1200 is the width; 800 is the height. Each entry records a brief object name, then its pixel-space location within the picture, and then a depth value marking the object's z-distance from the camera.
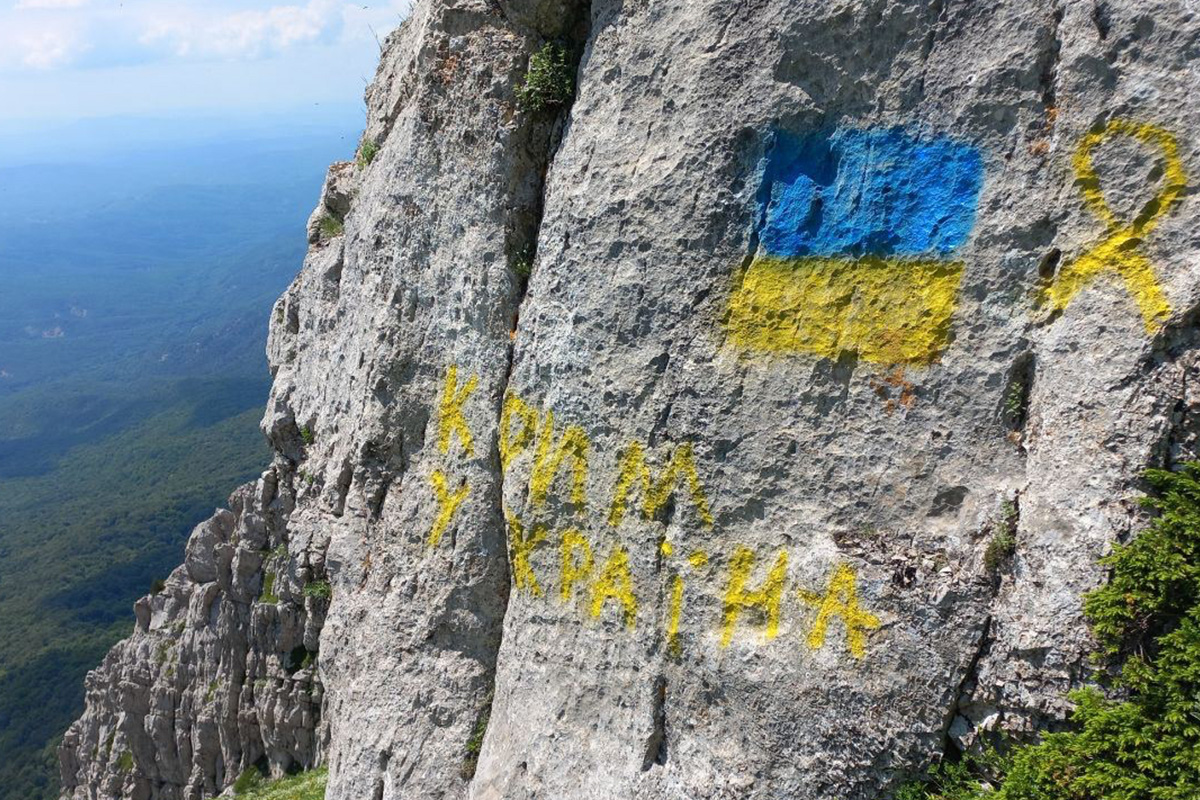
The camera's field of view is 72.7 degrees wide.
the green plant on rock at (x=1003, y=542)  7.98
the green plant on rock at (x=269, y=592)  25.18
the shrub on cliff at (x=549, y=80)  12.23
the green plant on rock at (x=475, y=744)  12.39
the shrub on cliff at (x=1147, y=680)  6.79
